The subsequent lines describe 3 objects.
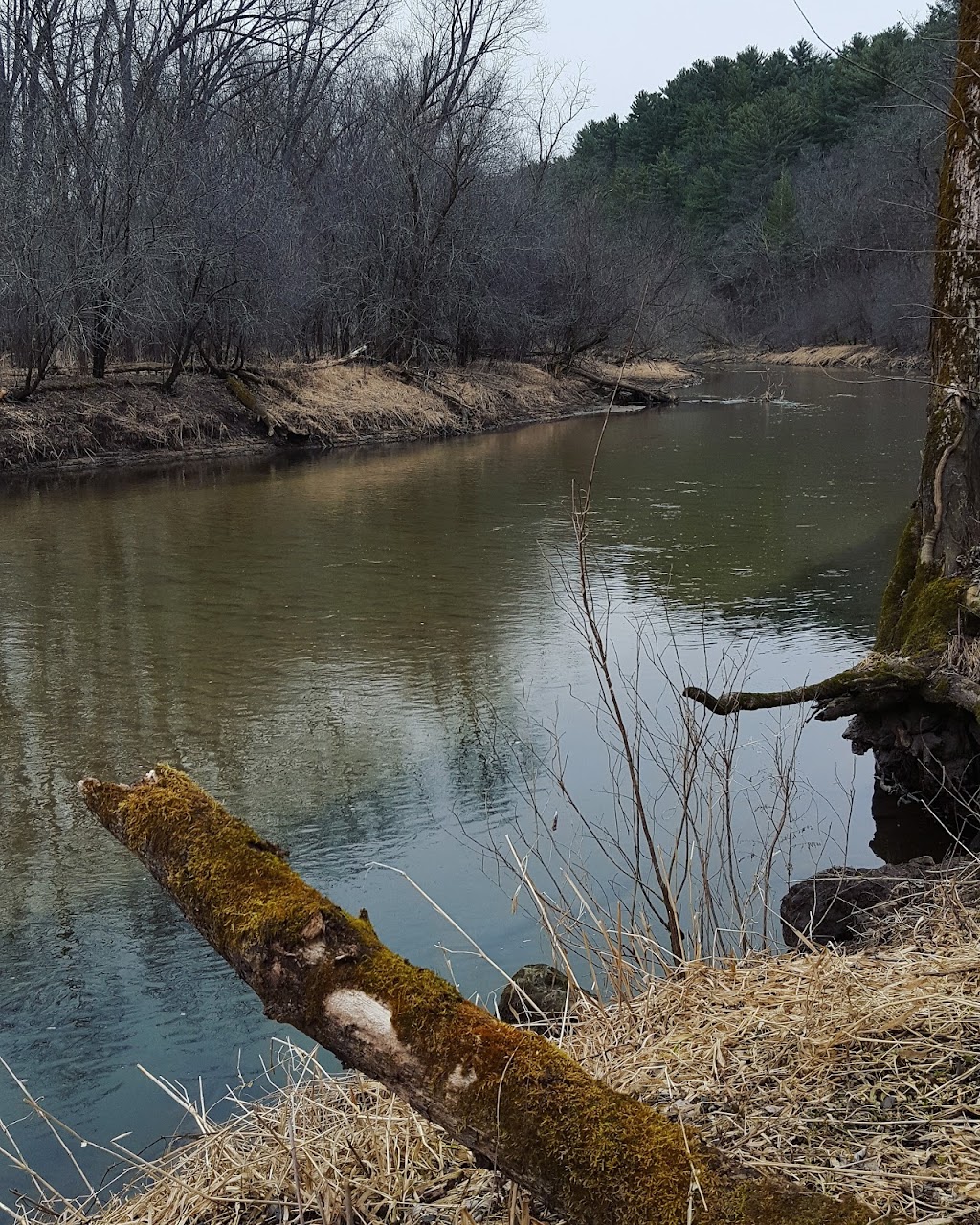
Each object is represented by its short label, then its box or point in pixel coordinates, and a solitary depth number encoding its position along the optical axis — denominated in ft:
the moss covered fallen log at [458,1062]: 6.33
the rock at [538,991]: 13.75
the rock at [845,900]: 15.12
